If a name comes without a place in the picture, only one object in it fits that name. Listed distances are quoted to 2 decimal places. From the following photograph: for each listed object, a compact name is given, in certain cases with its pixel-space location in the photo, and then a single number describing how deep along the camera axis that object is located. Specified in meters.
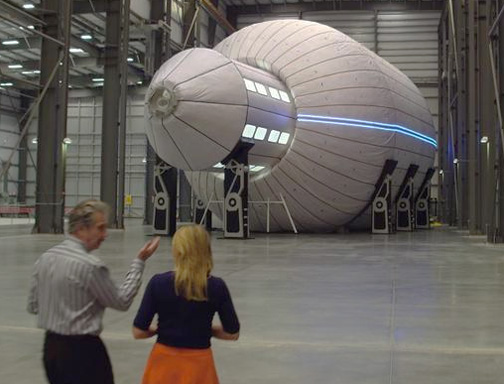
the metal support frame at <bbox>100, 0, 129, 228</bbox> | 24.06
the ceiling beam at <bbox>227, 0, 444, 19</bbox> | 42.59
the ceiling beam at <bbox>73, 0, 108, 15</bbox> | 25.31
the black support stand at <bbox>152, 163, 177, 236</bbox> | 18.89
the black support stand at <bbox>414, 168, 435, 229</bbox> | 28.23
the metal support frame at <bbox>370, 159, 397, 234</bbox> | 20.83
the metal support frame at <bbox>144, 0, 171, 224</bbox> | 28.96
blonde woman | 2.56
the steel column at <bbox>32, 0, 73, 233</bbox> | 19.61
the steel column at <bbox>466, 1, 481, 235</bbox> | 20.78
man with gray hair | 2.54
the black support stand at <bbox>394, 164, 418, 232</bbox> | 24.47
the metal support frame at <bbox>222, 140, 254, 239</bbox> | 17.37
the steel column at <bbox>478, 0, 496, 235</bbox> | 18.34
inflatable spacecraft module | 16.02
